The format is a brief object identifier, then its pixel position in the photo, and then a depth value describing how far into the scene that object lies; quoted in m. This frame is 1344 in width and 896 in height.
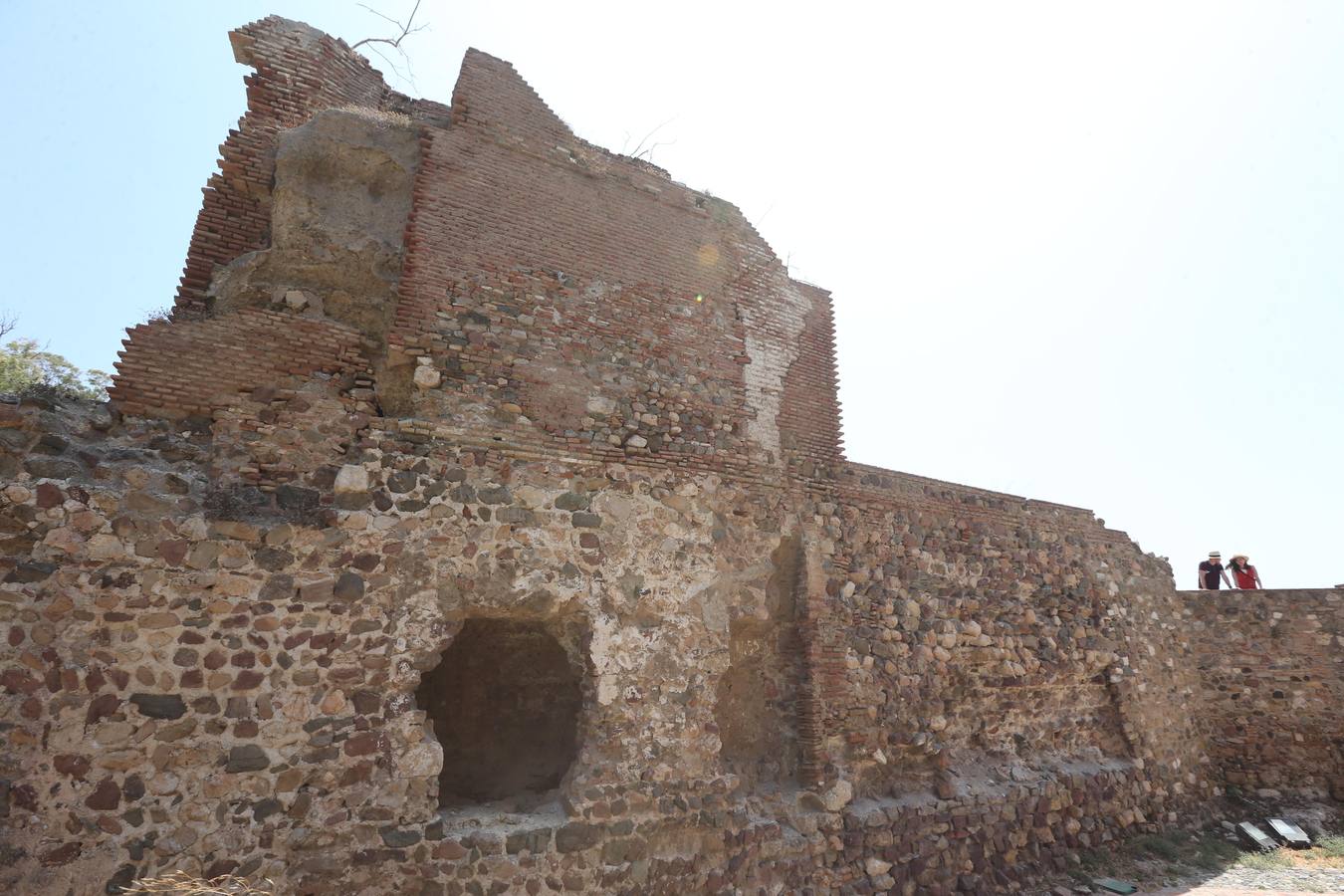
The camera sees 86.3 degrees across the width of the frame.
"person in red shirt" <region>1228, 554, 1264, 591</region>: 12.06
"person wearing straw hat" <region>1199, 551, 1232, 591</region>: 12.37
